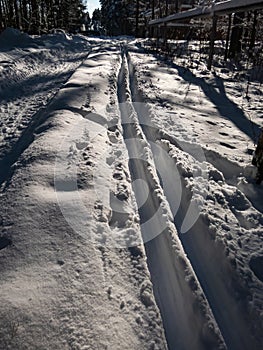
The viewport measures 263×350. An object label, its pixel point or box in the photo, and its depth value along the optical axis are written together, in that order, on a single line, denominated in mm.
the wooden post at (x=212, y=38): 8828
